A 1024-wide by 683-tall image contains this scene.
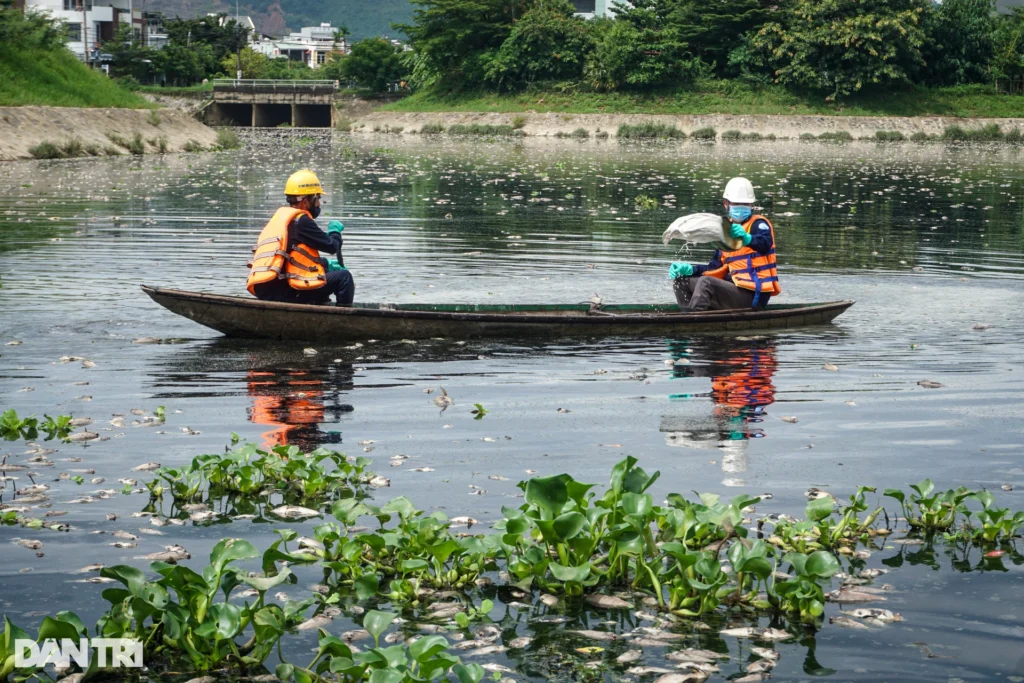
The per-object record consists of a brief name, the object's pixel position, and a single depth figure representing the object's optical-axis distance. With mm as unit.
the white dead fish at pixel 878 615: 6824
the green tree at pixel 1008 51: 81875
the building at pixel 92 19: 113050
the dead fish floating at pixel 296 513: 8438
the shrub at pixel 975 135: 73438
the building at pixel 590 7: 128625
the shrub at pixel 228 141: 63469
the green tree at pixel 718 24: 86688
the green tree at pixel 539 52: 89312
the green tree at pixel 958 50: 83125
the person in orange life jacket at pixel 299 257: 14125
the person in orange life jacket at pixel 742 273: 15219
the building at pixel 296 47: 178375
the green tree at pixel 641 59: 84938
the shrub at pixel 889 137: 74338
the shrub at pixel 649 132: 77688
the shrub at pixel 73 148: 47756
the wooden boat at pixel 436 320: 14016
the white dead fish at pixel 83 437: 10148
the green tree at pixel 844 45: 78750
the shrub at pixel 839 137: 74875
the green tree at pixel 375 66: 104000
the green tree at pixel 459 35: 93188
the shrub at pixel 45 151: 46250
